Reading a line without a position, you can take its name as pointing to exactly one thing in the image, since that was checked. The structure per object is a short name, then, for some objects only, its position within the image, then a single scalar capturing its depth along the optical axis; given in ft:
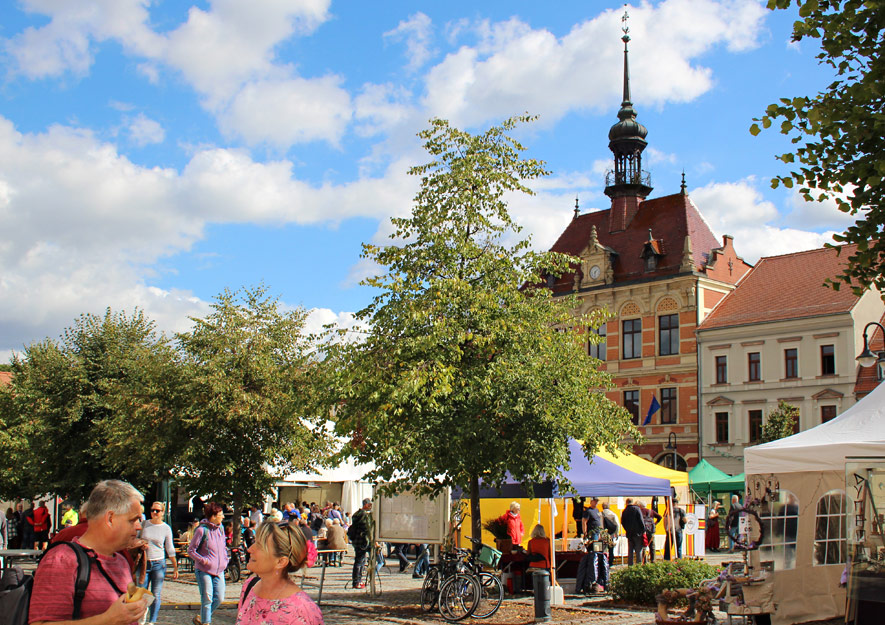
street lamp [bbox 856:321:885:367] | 61.26
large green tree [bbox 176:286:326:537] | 72.56
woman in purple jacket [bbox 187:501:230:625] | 37.22
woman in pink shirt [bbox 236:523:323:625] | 14.85
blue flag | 129.18
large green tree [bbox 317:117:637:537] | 46.62
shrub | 43.45
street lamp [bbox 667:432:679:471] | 142.20
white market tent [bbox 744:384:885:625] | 37.93
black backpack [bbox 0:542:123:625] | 13.16
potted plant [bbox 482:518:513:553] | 56.70
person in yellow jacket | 73.82
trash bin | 43.50
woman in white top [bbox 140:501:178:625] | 38.27
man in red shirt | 13.02
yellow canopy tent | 62.44
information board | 51.70
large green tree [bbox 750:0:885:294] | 27.76
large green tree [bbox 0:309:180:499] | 86.48
